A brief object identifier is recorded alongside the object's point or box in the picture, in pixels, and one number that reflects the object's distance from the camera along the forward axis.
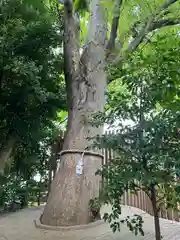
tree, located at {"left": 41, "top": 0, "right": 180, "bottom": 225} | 3.28
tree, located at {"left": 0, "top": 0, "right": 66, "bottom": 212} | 4.37
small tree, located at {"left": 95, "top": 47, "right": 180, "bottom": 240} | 1.83
